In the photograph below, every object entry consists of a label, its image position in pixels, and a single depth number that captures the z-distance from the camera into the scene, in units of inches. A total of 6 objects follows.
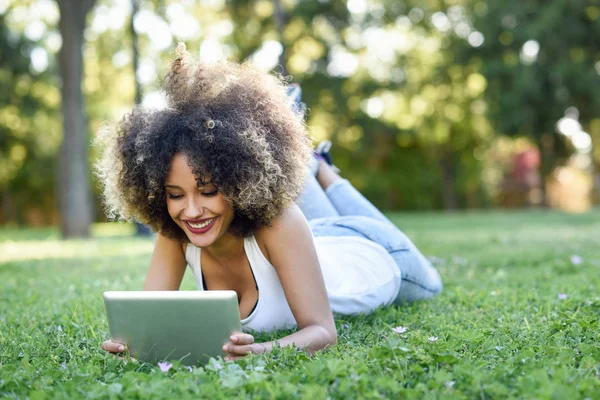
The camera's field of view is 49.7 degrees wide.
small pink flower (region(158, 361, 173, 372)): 97.6
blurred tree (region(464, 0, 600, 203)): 824.3
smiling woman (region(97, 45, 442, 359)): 109.0
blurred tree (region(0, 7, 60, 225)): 845.2
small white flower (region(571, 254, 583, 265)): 225.2
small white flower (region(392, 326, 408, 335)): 122.4
